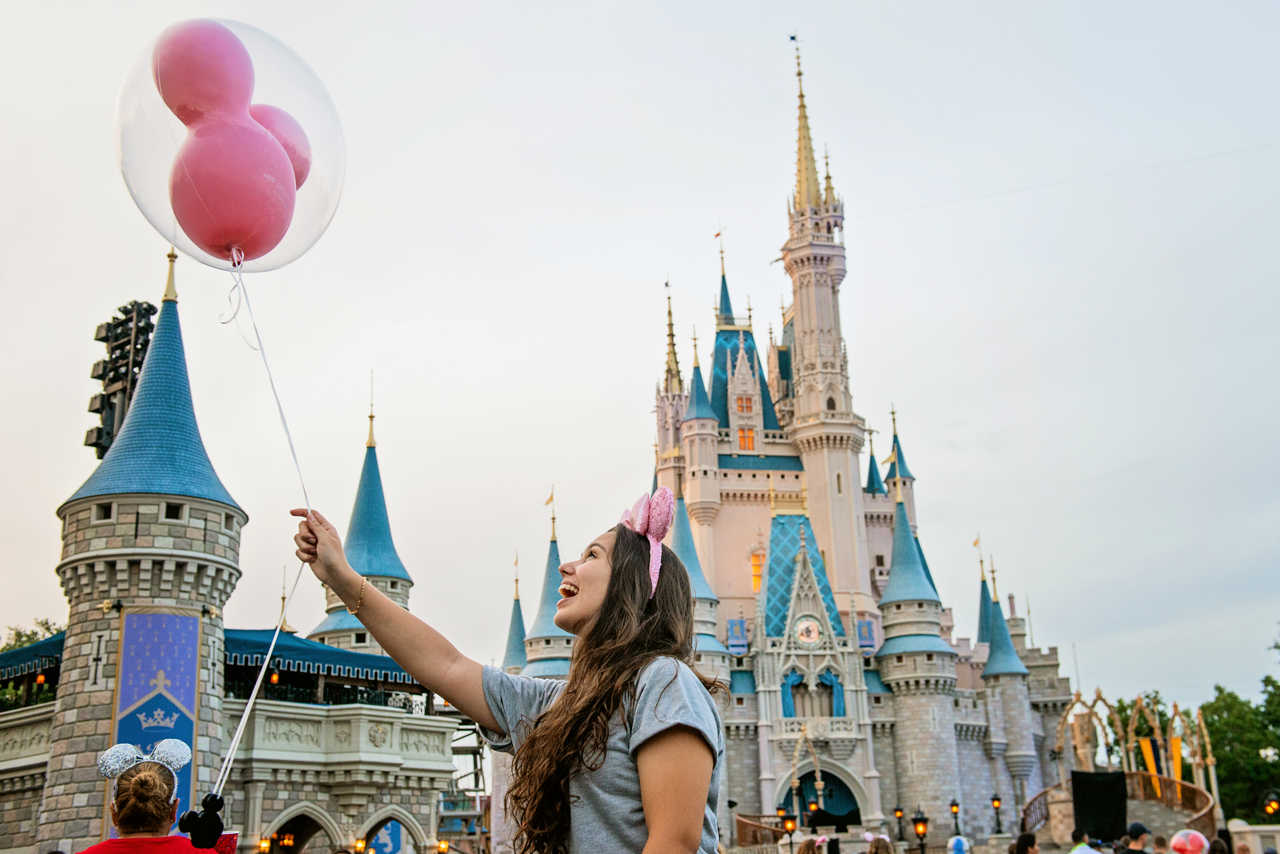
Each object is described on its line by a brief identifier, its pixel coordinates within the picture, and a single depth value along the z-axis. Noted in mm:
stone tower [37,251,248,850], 19672
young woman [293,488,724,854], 2348
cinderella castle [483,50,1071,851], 46250
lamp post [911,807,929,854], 30859
